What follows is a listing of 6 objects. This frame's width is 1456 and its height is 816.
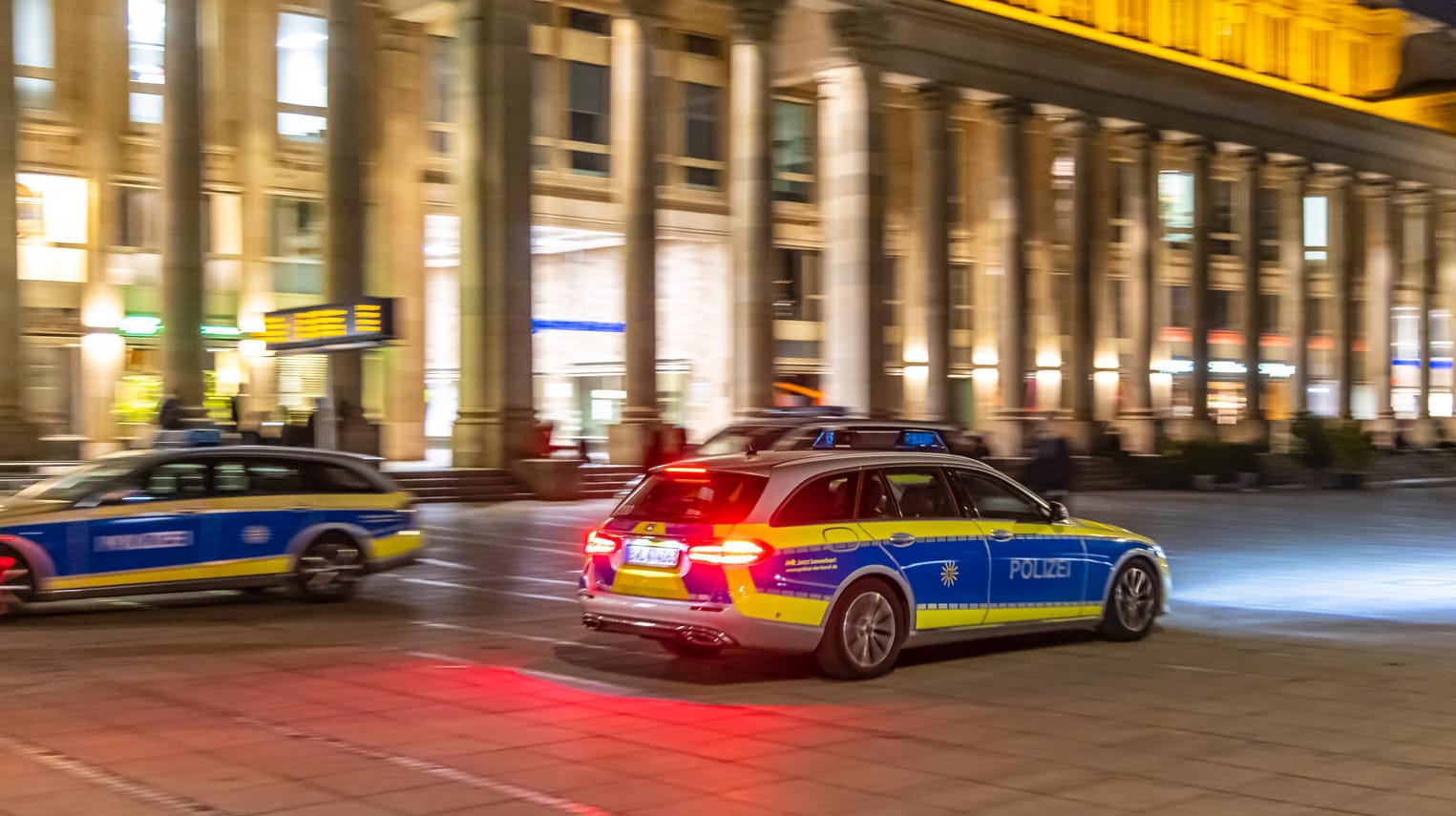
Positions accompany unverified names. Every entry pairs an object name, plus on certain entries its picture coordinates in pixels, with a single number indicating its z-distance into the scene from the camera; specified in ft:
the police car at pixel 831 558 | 32.35
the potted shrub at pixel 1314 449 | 135.74
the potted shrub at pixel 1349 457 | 134.92
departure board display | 73.15
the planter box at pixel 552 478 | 96.27
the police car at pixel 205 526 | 42.04
